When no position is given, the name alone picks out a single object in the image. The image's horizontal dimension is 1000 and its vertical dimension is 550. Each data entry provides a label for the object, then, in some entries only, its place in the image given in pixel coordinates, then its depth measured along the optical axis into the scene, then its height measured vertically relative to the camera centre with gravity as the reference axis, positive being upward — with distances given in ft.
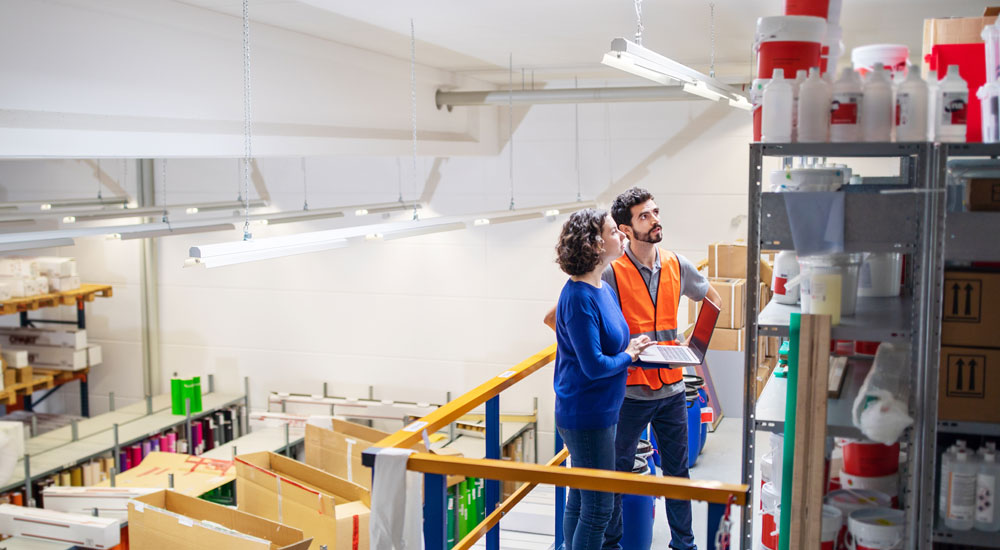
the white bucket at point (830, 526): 9.21 -3.21
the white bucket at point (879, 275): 10.19 -0.65
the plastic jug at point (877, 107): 8.46 +1.07
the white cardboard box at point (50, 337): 30.71 -4.04
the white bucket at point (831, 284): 8.98 -0.67
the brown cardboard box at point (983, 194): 8.68 +0.23
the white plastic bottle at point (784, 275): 10.34 -0.67
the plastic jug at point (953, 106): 8.41 +1.06
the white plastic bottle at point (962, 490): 8.58 -2.64
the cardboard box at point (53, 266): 29.07 -1.49
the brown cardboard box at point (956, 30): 9.38 +2.00
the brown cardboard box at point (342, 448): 23.30 -6.12
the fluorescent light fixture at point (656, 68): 11.60 +2.30
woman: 10.71 -1.69
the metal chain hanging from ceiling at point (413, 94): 20.33 +3.41
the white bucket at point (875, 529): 8.91 -3.14
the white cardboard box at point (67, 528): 18.98 -6.69
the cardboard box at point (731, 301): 22.18 -2.10
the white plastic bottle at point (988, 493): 8.57 -2.67
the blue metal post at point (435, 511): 9.42 -3.12
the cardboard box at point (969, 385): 8.61 -1.63
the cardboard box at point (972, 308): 8.66 -0.88
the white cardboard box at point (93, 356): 31.71 -4.87
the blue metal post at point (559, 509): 13.75 -4.60
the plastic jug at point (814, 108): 8.52 +1.06
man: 12.17 -1.58
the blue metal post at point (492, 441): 11.90 -3.00
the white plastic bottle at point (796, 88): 8.66 +1.27
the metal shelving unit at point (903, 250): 8.52 -0.32
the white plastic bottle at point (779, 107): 8.61 +1.09
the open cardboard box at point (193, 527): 16.12 -5.86
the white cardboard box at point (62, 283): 29.25 -2.07
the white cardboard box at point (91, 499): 22.66 -7.23
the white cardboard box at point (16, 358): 28.25 -4.38
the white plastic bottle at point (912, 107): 8.43 +1.06
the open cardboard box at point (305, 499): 18.65 -6.17
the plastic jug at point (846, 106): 8.46 +1.07
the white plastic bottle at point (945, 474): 8.69 -2.51
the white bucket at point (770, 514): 11.34 -3.88
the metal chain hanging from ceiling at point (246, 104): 16.15 +2.27
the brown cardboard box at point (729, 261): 22.31 -1.07
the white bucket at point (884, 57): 8.89 +1.63
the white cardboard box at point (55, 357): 30.68 -4.75
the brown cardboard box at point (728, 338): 23.15 -3.13
